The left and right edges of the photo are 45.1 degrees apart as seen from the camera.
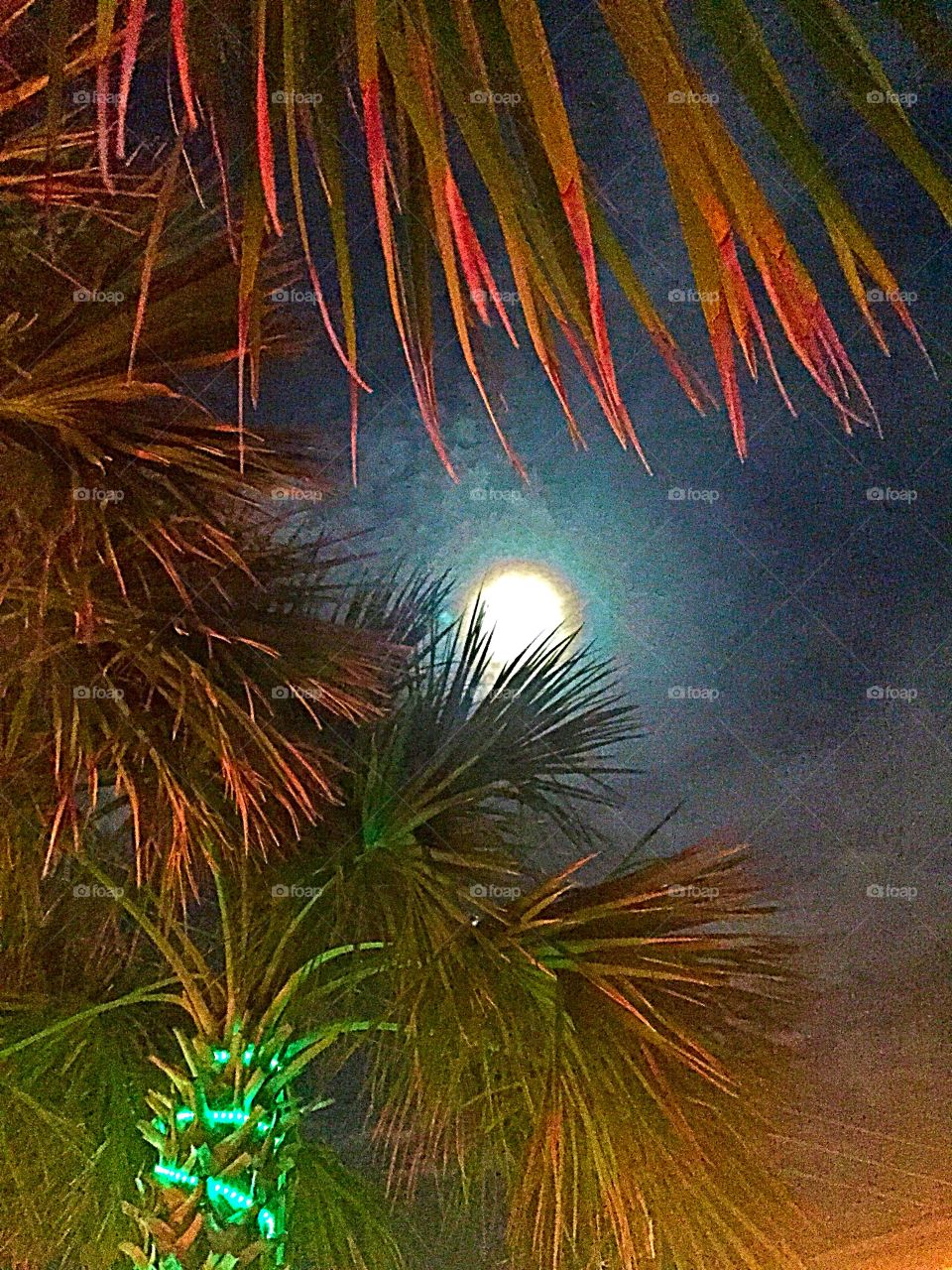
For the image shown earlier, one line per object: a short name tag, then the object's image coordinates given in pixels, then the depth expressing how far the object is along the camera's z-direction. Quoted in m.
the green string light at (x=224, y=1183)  3.18
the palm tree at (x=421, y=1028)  2.88
